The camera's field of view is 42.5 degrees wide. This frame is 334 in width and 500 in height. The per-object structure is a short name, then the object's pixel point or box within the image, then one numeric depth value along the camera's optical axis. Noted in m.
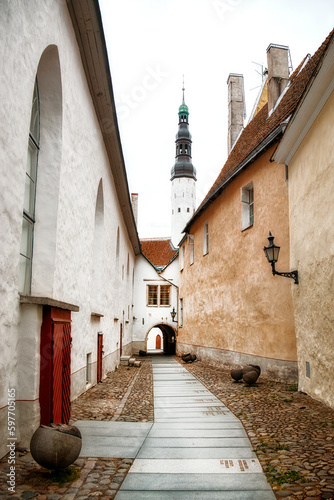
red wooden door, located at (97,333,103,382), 11.22
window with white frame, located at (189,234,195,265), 22.51
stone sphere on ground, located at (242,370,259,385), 9.98
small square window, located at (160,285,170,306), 30.92
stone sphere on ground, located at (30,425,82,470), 3.82
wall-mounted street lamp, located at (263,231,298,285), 9.88
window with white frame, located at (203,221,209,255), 18.97
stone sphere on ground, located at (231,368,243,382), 10.60
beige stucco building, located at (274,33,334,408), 6.96
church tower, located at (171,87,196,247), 47.44
